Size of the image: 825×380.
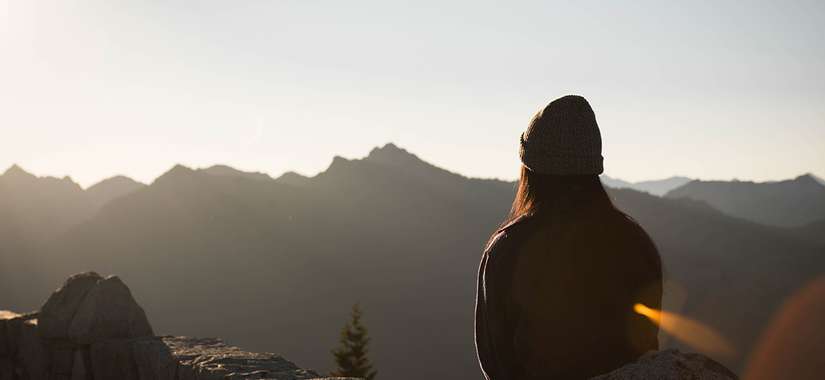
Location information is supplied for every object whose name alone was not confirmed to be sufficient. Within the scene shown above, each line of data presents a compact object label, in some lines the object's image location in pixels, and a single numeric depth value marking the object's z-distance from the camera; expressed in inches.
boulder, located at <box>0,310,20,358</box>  334.3
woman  81.5
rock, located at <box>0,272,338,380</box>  234.9
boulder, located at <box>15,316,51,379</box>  303.1
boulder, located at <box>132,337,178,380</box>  235.3
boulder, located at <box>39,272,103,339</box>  291.7
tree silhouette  1646.2
